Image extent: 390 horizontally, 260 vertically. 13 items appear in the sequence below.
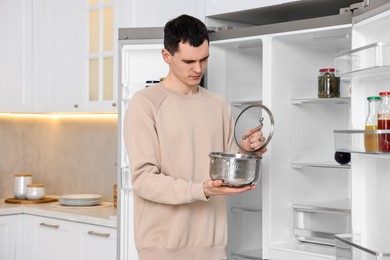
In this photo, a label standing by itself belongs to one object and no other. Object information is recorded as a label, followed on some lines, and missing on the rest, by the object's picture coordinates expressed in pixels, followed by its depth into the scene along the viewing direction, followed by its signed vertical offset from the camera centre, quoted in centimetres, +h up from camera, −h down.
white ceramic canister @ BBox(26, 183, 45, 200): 437 -26
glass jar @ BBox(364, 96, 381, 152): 212 +9
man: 240 +0
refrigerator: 241 +9
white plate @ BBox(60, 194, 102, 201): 414 -27
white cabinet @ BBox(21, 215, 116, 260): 370 -48
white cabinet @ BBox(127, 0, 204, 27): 346 +68
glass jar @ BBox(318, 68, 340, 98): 296 +27
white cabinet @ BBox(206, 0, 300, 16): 313 +65
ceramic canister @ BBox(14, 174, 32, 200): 444 -22
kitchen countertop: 371 -34
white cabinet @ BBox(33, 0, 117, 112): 397 +53
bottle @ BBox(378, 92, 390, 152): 209 +10
